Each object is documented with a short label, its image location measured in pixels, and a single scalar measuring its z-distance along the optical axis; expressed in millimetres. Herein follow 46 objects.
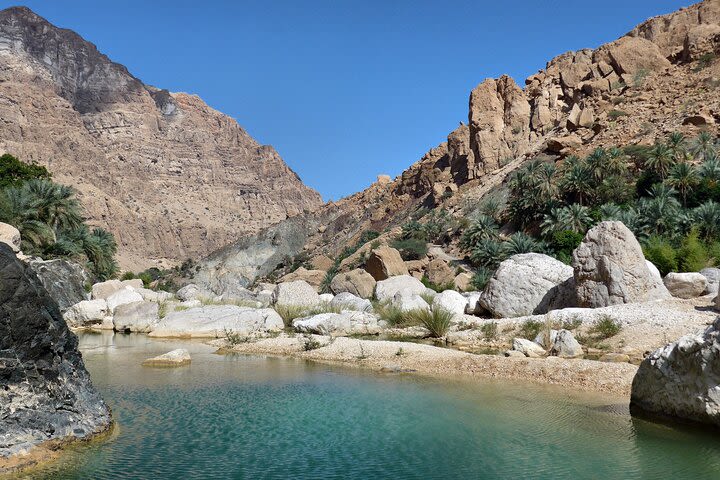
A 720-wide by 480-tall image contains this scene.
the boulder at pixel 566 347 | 12141
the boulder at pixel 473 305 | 20172
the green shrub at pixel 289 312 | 20141
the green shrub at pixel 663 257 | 22453
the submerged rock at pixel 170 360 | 11781
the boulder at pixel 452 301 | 20462
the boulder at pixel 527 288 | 18516
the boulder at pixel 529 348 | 12125
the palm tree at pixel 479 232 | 40656
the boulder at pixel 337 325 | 17766
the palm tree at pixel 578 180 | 39781
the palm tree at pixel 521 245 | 32281
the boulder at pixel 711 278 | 17656
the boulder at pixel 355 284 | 29547
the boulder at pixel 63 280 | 24125
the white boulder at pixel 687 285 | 17438
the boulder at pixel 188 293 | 27462
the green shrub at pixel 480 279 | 30206
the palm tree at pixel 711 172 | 34750
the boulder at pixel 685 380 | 6359
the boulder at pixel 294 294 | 24906
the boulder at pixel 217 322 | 18281
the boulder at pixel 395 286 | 25703
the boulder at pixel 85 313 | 21672
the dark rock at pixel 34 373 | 5449
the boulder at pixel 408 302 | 20342
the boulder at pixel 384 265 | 33219
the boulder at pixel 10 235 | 22281
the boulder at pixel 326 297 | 25284
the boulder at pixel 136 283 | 32625
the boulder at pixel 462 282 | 31748
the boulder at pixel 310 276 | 42322
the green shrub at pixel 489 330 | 15205
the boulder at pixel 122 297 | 23778
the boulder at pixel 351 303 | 22266
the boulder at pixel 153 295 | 26472
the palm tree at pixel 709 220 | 28000
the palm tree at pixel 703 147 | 39706
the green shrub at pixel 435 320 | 16422
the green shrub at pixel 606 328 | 13570
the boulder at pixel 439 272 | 36406
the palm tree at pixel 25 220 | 29625
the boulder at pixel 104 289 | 27094
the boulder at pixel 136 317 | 20156
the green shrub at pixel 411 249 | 44875
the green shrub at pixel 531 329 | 14578
